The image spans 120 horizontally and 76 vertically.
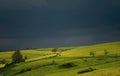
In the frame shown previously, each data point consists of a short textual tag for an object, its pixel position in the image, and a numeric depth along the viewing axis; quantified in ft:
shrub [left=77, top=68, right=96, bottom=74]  483.92
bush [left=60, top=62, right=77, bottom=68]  574.84
